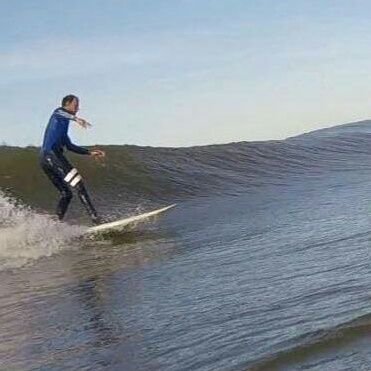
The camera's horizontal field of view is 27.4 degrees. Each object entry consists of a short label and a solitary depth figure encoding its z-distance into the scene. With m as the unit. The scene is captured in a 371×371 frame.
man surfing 12.01
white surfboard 11.80
